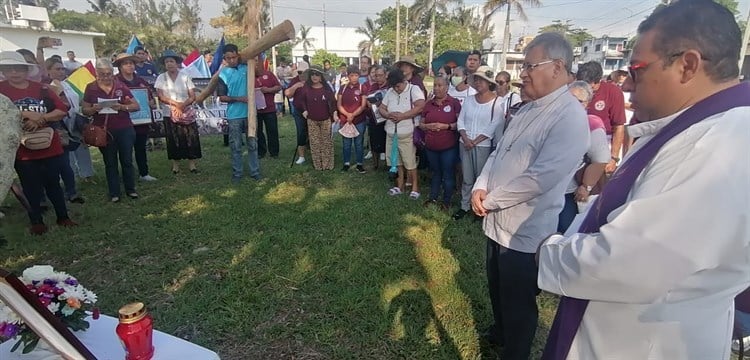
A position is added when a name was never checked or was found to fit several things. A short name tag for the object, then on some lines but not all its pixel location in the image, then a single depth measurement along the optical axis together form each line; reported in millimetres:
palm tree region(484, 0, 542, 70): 31969
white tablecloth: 1547
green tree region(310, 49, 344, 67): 45125
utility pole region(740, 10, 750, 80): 15655
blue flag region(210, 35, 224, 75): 10305
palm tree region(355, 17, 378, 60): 61519
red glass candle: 1426
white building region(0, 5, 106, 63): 22281
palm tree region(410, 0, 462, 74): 42312
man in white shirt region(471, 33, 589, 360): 2033
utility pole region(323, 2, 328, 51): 67312
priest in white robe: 971
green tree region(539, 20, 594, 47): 69625
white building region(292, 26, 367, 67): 67312
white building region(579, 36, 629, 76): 49944
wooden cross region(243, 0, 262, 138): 5719
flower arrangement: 1374
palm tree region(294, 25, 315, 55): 64750
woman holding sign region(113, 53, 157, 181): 6246
